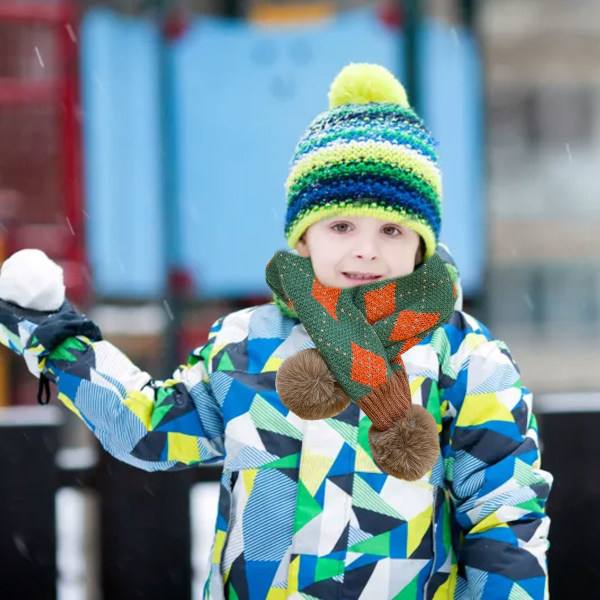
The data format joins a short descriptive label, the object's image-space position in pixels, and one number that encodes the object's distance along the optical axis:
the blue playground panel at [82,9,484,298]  9.00
